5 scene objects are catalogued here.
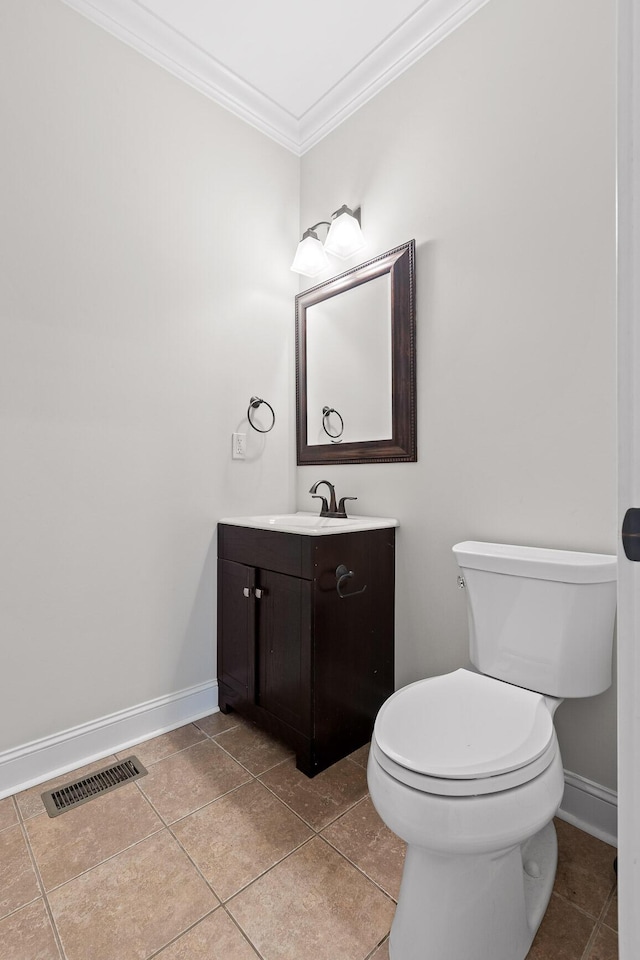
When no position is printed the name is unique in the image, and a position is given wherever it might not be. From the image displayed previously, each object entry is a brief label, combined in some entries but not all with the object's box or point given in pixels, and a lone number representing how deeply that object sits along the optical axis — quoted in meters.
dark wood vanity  1.54
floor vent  1.44
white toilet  0.88
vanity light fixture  1.95
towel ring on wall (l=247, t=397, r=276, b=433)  2.13
